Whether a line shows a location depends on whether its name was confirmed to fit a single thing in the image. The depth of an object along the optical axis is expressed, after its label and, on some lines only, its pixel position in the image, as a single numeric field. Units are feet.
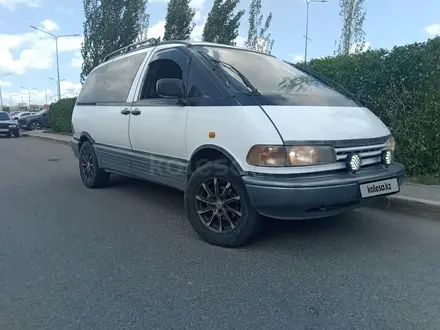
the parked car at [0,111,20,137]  72.28
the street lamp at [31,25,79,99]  117.45
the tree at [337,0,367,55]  88.38
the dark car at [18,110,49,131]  92.07
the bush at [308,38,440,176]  20.83
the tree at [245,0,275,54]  90.74
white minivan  11.70
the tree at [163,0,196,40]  78.64
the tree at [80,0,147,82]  78.18
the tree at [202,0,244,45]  80.23
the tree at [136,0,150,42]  96.31
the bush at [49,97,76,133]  67.34
